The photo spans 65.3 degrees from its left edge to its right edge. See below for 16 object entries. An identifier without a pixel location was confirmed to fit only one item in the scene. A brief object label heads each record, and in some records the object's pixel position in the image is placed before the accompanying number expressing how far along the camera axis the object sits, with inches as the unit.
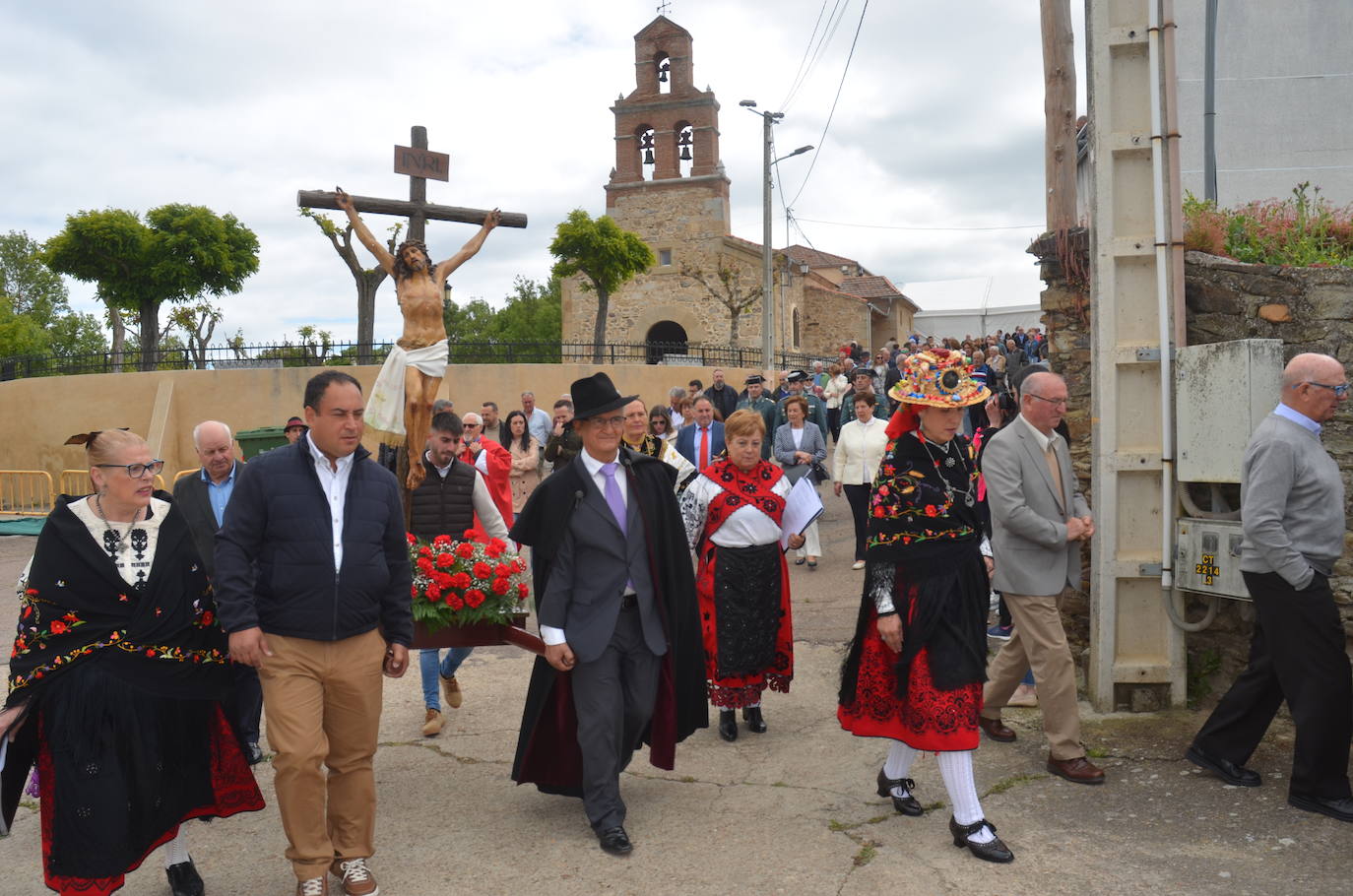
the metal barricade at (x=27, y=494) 719.1
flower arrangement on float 207.0
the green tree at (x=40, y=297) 2386.8
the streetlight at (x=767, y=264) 991.6
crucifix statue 297.9
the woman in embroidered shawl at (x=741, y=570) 238.7
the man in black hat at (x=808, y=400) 506.6
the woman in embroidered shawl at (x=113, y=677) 150.2
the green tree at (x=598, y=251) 1357.0
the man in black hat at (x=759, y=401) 528.7
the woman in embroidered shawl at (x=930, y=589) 173.6
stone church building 1697.8
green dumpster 667.4
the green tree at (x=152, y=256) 1079.6
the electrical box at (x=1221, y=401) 209.0
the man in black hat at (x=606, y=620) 184.4
